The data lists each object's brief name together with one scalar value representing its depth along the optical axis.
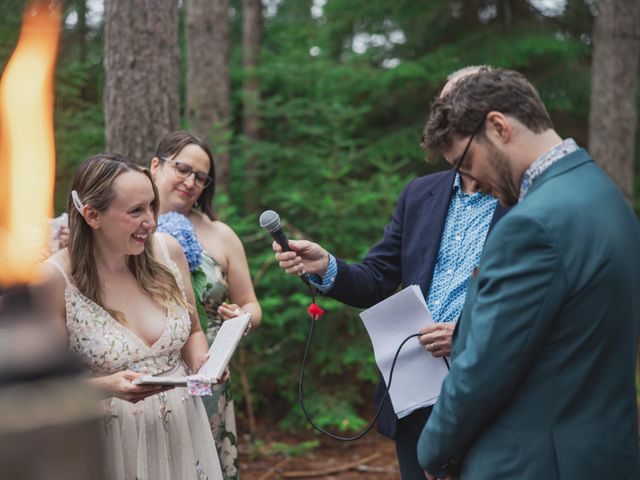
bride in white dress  2.81
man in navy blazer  2.92
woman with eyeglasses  3.86
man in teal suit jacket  1.85
